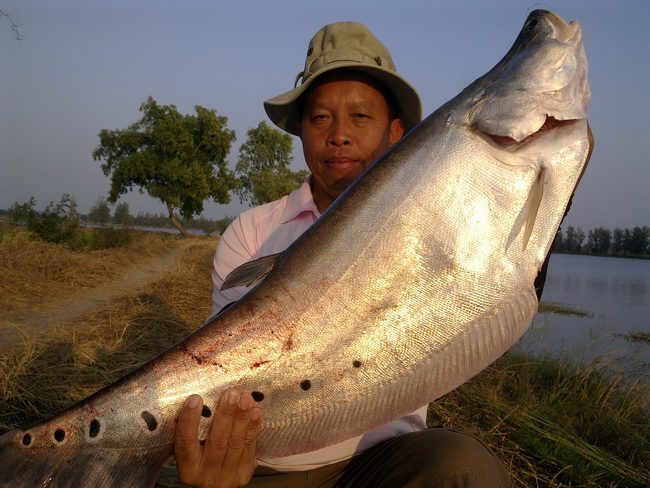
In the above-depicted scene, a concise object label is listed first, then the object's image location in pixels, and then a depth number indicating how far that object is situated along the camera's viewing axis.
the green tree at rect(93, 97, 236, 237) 31.64
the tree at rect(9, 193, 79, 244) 14.99
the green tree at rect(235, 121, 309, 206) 34.94
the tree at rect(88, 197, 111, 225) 67.41
